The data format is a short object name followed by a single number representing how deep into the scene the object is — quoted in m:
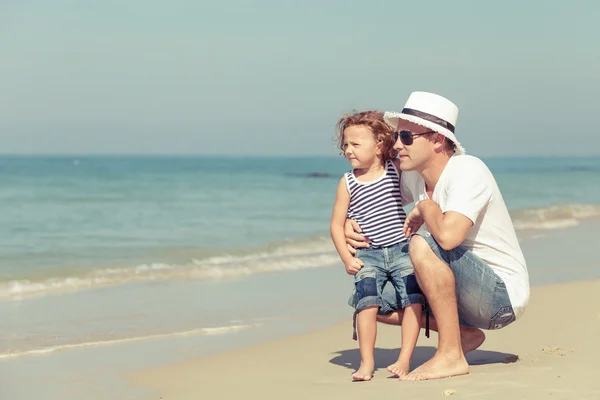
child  4.29
